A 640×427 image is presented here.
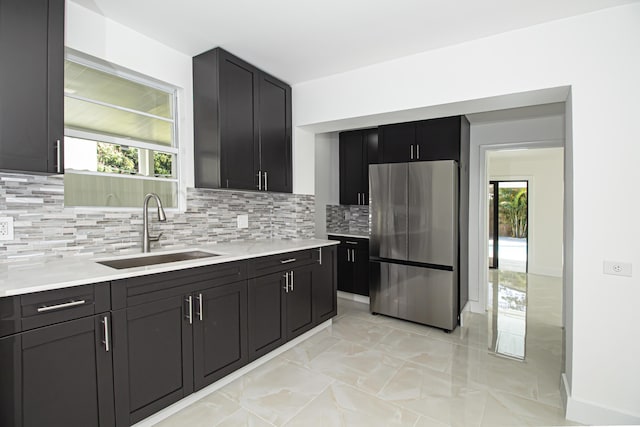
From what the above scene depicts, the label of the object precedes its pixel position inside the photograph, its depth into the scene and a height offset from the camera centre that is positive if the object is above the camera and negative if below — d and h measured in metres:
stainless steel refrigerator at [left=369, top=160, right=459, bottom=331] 3.26 -0.37
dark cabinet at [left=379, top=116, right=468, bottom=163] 3.27 +0.76
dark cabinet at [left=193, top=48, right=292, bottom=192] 2.65 +0.78
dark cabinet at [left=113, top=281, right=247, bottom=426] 1.70 -0.85
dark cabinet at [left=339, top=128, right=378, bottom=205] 4.36 +0.67
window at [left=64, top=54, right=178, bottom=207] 2.16 +0.56
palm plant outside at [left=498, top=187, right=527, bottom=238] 6.81 -0.06
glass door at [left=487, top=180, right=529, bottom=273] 6.70 -0.38
